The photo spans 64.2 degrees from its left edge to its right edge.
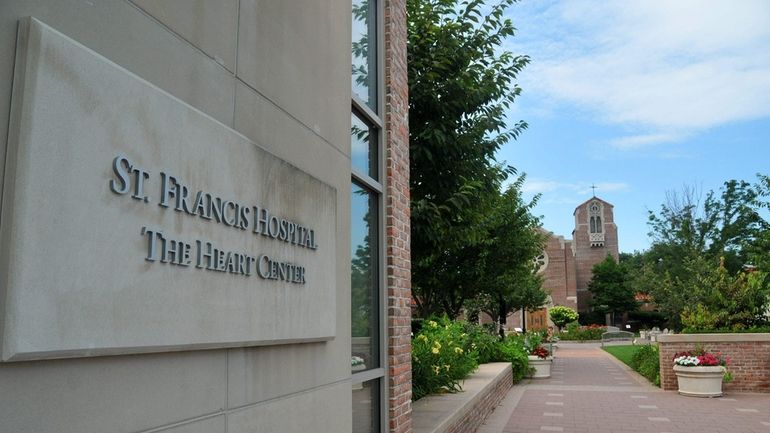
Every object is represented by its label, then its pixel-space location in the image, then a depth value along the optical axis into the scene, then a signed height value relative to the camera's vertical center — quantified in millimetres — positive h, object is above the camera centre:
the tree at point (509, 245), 21125 +2299
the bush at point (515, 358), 17359 -1359
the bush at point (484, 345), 16766 -939
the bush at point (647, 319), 71562 -1126
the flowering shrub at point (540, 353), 18891 -1308
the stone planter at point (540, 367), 18642 -1711
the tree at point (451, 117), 8695 +2838
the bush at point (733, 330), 15266 -540
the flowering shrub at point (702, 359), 14125 -1166
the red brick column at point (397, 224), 5363 +787
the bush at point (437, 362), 9266 -827
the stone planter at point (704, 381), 13883 -1615
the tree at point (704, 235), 46000 +5837
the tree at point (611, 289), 74750 +2571
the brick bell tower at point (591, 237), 85375 +10142
